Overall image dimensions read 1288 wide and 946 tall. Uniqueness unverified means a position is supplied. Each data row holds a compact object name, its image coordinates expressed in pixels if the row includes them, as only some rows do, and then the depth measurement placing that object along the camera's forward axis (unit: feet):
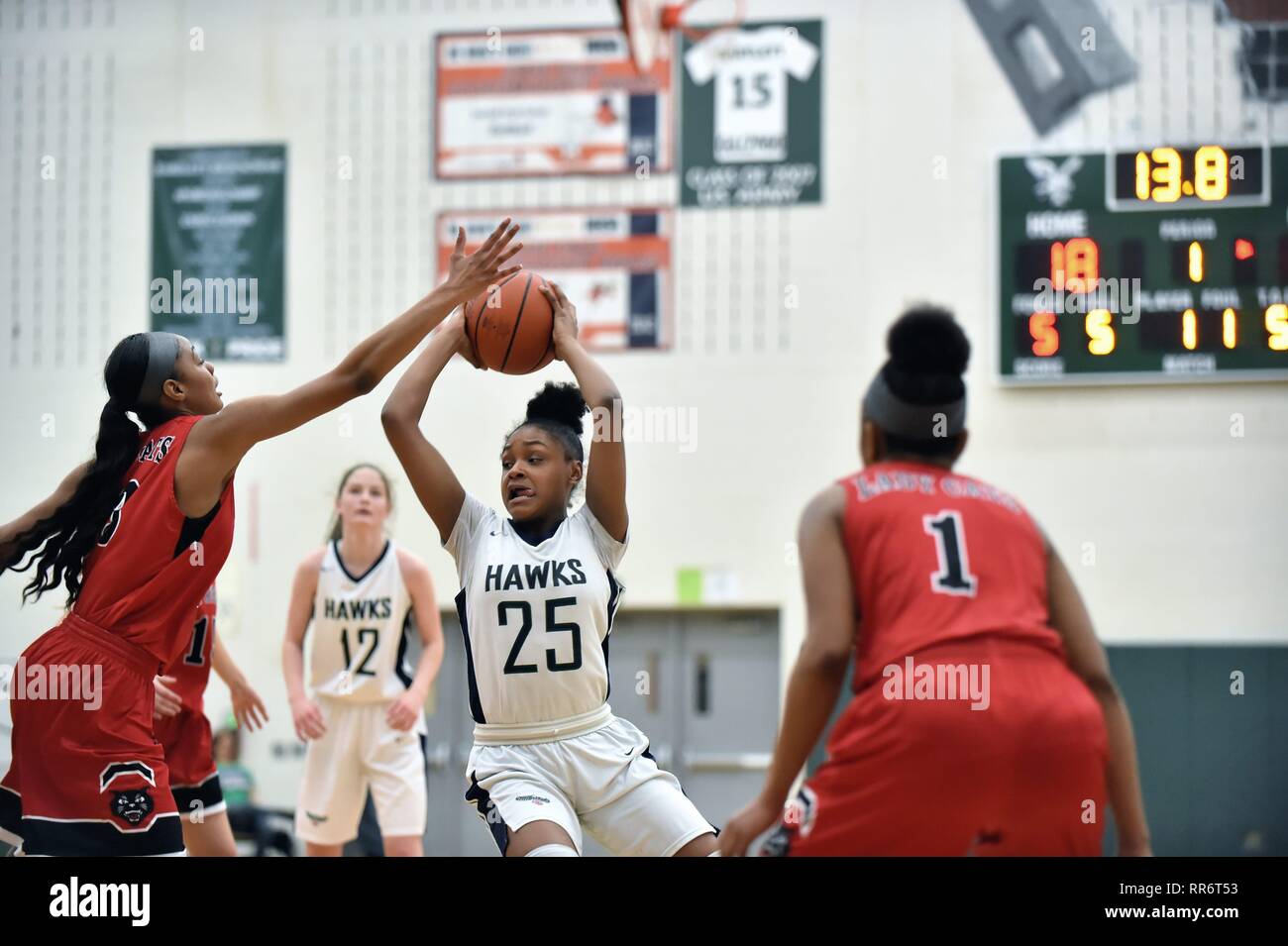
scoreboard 23.80
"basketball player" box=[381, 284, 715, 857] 11.66
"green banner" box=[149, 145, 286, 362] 27.14
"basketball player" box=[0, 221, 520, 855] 11.27
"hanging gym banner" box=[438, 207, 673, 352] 27.14
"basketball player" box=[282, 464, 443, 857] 18.34
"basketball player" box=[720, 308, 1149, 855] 9.20
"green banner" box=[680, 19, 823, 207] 26.66
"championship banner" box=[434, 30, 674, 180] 26.71
